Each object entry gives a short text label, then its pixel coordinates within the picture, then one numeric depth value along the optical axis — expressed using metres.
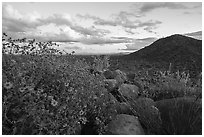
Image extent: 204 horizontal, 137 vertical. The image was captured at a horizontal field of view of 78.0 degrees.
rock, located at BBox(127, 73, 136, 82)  3.50
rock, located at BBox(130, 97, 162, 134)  2.00
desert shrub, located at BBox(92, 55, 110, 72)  3.16
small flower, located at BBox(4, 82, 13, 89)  1.62
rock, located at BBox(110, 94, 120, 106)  2.13
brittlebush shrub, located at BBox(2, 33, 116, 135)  1.62
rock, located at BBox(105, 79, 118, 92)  2.69
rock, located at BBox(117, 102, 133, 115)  2.26
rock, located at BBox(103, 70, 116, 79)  3.20
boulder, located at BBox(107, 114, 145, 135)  1.94
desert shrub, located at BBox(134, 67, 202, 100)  2.56
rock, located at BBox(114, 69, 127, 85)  3.02
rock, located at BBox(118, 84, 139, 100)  2.65
